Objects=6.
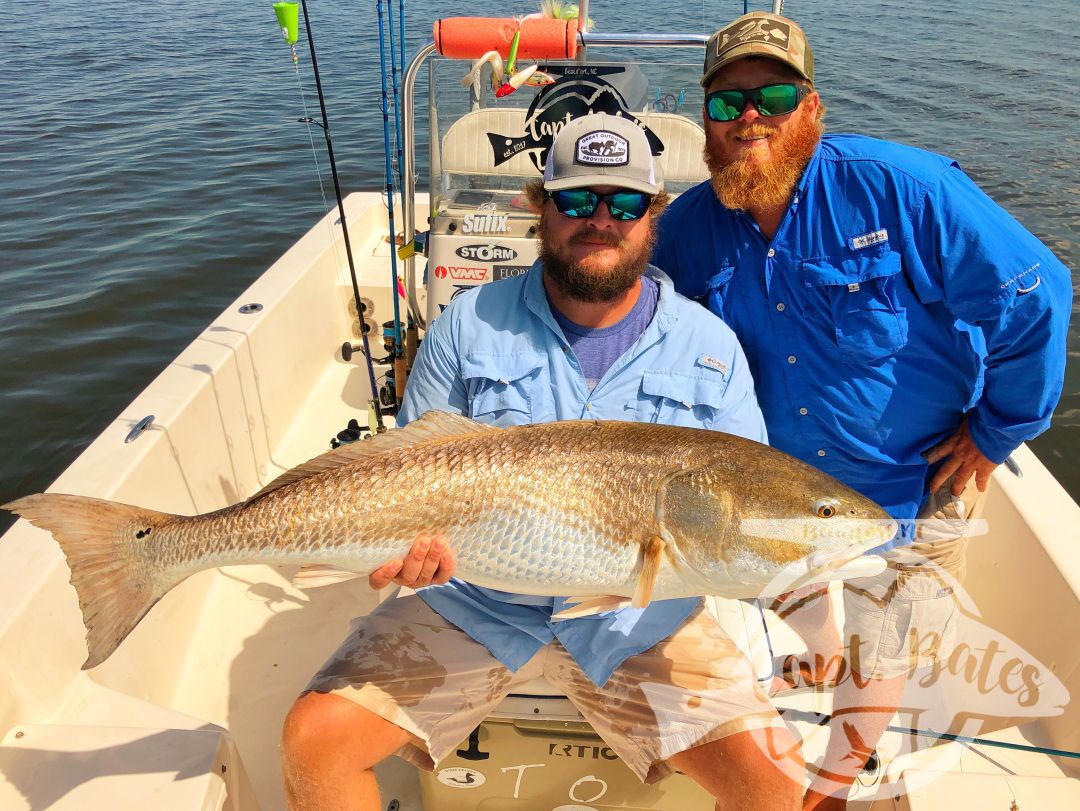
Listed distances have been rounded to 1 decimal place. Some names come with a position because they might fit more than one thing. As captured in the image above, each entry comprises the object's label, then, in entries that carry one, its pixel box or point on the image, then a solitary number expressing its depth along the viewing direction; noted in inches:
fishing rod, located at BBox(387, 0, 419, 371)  161.9
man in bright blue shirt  94.5
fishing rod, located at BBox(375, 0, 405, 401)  156.9
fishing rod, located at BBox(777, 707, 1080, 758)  91.9
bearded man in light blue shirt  86.7
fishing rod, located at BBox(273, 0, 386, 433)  154.0
